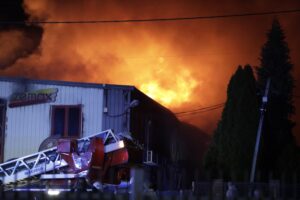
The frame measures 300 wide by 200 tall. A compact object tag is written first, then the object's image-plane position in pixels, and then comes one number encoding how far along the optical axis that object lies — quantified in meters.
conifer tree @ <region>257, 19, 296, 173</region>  28.64
